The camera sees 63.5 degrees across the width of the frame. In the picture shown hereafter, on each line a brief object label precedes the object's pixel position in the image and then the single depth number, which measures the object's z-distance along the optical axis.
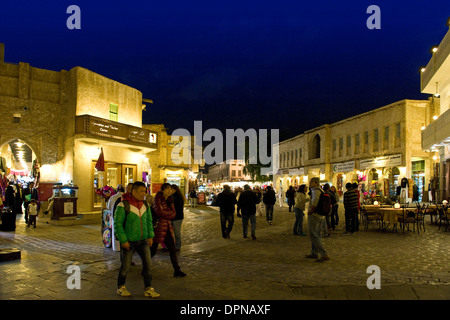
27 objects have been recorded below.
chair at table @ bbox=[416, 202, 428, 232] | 12.87
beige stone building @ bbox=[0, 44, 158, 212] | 16.22
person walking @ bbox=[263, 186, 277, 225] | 15.51
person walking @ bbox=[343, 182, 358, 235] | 12.58
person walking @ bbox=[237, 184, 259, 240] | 11.51
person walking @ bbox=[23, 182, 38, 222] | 16.23
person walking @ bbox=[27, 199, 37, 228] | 13.41
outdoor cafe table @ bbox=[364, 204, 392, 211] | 14.56
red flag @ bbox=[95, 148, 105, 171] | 16.75
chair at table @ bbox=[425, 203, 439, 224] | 14.53
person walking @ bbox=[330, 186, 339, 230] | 13.48
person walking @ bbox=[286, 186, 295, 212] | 22.84
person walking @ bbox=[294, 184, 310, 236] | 12.31
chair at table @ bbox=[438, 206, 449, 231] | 13.55
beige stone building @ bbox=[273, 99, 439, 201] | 27.92
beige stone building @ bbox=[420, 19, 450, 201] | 18.45
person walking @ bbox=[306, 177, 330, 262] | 8.16
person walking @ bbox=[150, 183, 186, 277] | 6.70
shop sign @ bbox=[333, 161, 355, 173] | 35.03
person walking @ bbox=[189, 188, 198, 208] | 26.52
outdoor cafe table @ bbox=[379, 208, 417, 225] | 12.88
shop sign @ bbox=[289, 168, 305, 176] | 45.72
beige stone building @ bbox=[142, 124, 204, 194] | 28.19
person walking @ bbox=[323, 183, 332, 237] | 12.11
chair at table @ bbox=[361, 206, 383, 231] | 13.63
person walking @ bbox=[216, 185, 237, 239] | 11.77
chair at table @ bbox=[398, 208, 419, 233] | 12.68
